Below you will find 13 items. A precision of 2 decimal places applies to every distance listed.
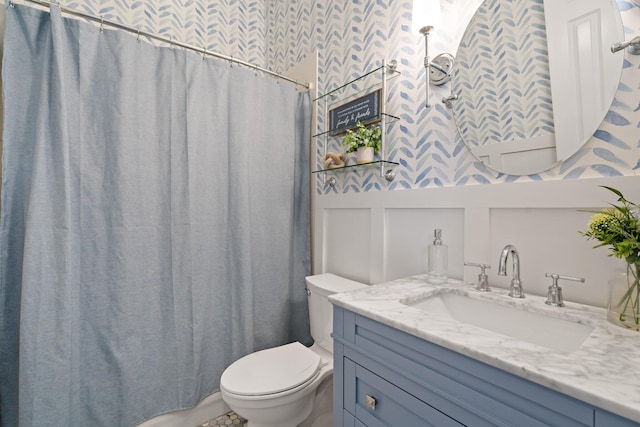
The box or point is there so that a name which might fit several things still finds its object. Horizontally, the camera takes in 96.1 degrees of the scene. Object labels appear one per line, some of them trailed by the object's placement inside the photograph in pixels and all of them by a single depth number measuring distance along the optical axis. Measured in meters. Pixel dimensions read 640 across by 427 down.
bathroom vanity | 0.48
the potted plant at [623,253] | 0.65
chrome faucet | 0.88
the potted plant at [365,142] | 1.42
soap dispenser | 1.09
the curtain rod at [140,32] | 1.16
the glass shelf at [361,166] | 1.37
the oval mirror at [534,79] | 0.83
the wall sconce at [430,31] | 1.13
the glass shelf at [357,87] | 1.40
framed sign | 1.43
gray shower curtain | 1.13
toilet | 1.12
